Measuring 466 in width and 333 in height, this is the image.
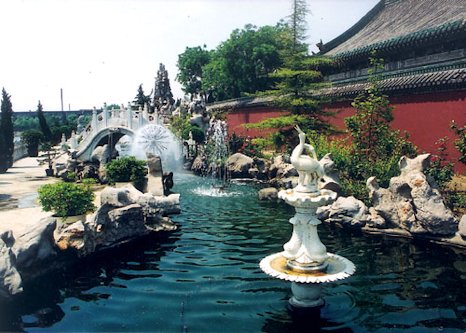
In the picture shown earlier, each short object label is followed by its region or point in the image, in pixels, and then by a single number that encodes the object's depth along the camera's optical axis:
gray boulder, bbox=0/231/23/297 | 6.95
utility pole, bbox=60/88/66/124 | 74.22
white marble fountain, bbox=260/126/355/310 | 6.02
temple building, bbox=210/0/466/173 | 13.84
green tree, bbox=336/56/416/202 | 13.42
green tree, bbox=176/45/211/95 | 49.81
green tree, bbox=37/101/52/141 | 41.58
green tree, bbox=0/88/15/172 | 24.24
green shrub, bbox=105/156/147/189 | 15.62
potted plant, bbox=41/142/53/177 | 21.70
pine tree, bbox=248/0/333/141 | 17.44
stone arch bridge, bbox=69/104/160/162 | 24.33
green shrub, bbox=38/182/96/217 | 11.08
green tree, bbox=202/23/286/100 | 34.50
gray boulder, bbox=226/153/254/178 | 20.12
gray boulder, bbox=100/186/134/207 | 10.48
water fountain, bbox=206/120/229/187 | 21.23
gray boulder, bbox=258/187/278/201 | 15.36
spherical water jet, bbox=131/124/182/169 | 23.81
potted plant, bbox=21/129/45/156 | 32.91
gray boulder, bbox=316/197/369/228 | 11.04
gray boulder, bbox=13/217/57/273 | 7.88
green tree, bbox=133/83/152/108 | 48.94
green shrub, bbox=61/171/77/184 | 19.25
